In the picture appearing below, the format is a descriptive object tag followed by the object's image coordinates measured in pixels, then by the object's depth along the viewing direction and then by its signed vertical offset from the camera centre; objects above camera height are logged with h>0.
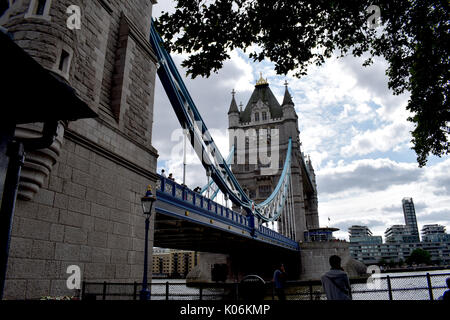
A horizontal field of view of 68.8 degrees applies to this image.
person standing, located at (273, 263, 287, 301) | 9.03 -0.55
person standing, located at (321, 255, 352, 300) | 4.28 -0.30
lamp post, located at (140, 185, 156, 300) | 7.63 +1.26
